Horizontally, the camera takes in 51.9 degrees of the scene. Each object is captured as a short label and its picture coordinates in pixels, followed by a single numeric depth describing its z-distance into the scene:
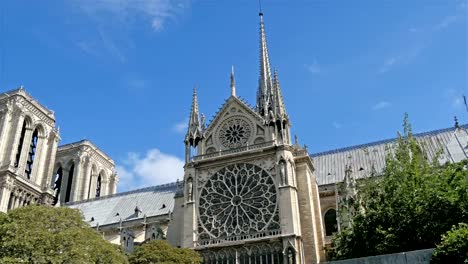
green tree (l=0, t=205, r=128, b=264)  24.72
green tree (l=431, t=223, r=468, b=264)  13.55
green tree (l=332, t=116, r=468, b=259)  20.58
